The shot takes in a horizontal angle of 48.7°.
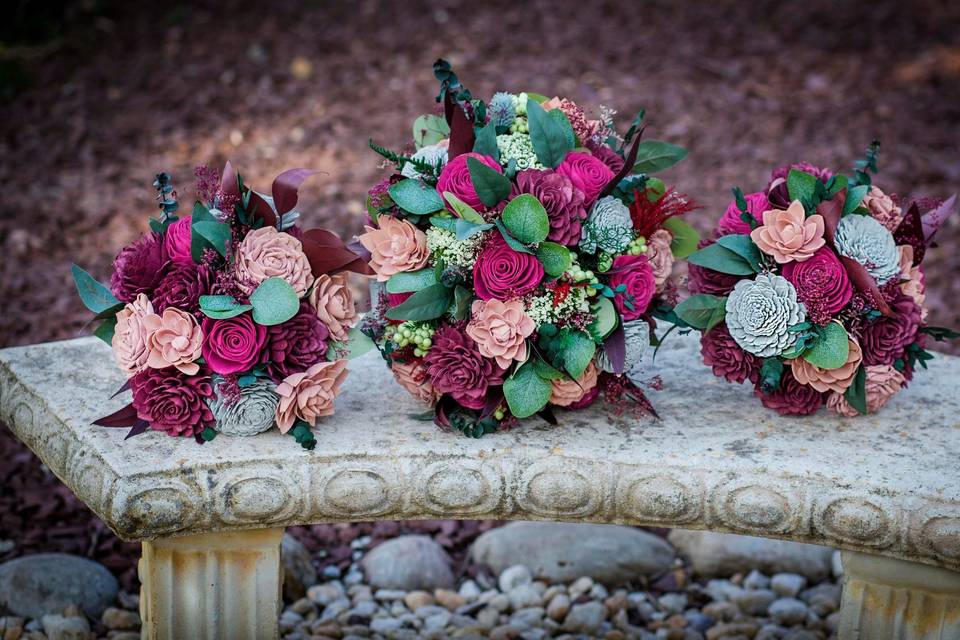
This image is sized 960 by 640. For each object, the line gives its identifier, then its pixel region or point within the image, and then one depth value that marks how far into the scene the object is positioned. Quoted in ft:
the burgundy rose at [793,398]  6.85
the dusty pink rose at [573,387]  6.62
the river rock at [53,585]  8.52
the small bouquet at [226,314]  6.19
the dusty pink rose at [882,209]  6.96
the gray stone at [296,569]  9.24
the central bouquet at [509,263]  6.24
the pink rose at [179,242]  6.34
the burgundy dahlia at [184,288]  6.21
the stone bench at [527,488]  6.07
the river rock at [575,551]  9.55
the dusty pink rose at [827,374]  6.66
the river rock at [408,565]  9.52
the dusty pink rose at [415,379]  6.70
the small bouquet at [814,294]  6.52
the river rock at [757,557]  9.69
